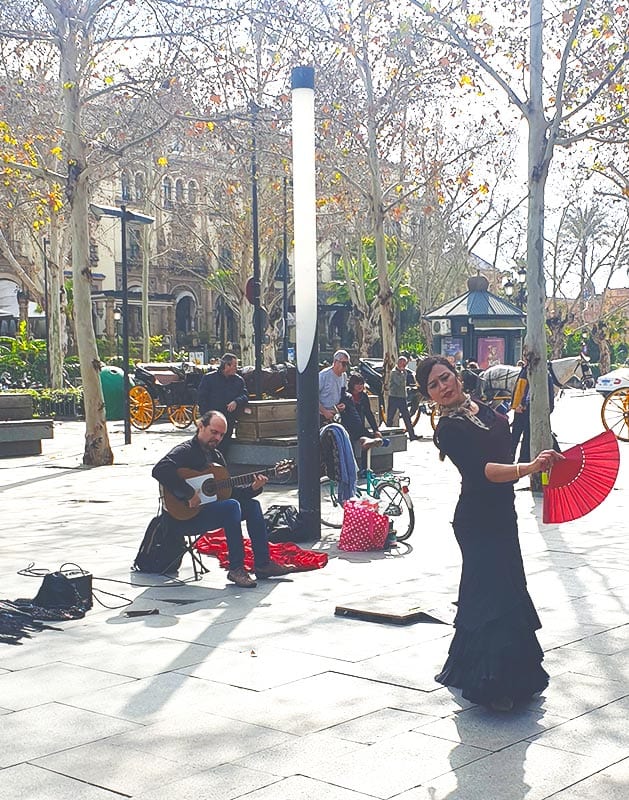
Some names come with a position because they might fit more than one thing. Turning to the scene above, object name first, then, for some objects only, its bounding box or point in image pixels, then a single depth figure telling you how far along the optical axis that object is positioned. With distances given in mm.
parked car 29745
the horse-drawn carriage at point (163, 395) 26047
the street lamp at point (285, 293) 26288
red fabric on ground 9133
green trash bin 28406
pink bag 10008
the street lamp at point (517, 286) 41028
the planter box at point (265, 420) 15320
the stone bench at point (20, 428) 20234
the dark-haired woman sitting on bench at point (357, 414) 13383
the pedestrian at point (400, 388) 22422
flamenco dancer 5363
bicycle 10578
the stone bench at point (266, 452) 14934
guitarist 8422
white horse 23031
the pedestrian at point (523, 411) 15539
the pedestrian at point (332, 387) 13744
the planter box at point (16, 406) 20500
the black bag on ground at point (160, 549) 8719
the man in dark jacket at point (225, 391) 15516
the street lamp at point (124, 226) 20750
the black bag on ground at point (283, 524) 10320
